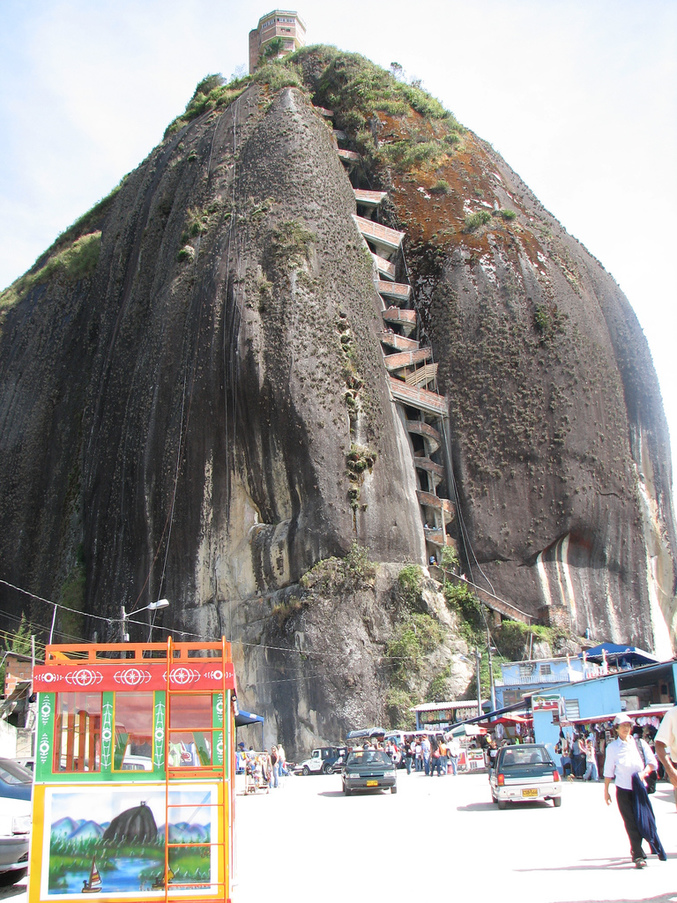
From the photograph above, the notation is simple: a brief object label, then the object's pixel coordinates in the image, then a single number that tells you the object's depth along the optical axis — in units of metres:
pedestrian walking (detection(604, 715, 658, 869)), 9.30
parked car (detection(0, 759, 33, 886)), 9.85
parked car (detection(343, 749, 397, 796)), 21.83
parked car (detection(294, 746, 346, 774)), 33.50
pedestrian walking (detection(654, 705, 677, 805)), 8.12
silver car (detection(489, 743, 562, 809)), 16.39
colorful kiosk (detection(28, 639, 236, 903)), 7.35
